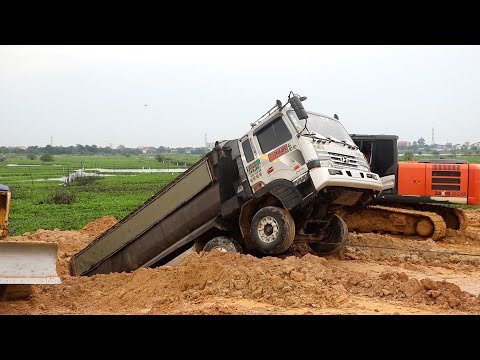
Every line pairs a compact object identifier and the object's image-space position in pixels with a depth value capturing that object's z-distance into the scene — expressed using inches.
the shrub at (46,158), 3993.6
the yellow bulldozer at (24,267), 350.9
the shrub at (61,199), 1328.7
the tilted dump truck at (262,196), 417.1
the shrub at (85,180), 1974.9
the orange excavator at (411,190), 627.2
